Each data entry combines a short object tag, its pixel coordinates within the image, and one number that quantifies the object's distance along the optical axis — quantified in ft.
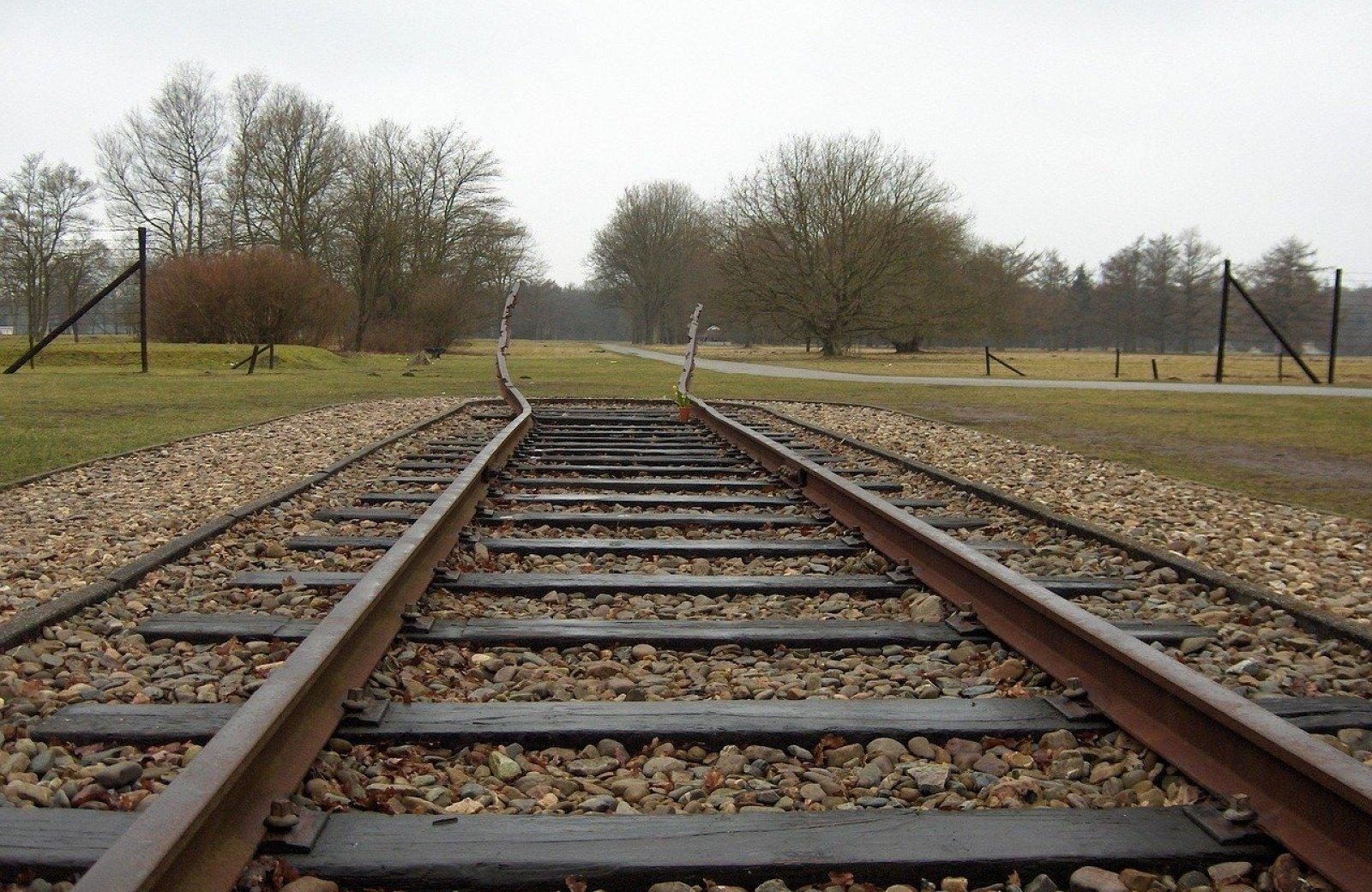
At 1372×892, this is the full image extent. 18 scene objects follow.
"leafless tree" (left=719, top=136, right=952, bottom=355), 128.36
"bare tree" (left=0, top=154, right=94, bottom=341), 135.95
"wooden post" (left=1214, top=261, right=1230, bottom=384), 73.10
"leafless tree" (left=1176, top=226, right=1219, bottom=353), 232.73
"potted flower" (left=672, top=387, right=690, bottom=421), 34.63
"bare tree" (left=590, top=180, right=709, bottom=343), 229.86
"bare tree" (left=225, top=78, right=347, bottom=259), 136.87
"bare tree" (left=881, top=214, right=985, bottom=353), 131.03
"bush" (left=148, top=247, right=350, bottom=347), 94.63
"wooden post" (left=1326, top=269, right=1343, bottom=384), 71.46
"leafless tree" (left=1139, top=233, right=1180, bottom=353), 244.83
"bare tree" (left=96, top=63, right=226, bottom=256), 136.26
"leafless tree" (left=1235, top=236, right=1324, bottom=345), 159.53
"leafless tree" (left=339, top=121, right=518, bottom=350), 143.95
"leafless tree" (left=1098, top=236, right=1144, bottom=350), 255.50
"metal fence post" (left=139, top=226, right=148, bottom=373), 60.75
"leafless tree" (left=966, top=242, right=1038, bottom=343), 172.35
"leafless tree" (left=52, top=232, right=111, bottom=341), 137.08
